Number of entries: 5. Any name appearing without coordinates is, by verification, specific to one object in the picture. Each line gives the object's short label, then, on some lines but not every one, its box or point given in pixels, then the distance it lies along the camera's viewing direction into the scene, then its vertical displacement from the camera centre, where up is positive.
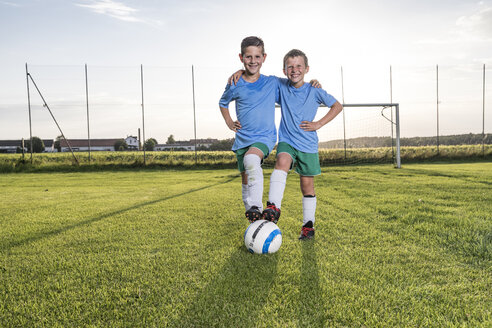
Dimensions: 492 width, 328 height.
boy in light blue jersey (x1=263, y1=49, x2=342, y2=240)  3.64 +0.27
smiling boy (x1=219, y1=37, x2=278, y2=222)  3.62 +0.49
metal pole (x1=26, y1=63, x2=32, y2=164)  17.95 +2.93
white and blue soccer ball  3.02 -0.79
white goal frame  15.46 +1.48
